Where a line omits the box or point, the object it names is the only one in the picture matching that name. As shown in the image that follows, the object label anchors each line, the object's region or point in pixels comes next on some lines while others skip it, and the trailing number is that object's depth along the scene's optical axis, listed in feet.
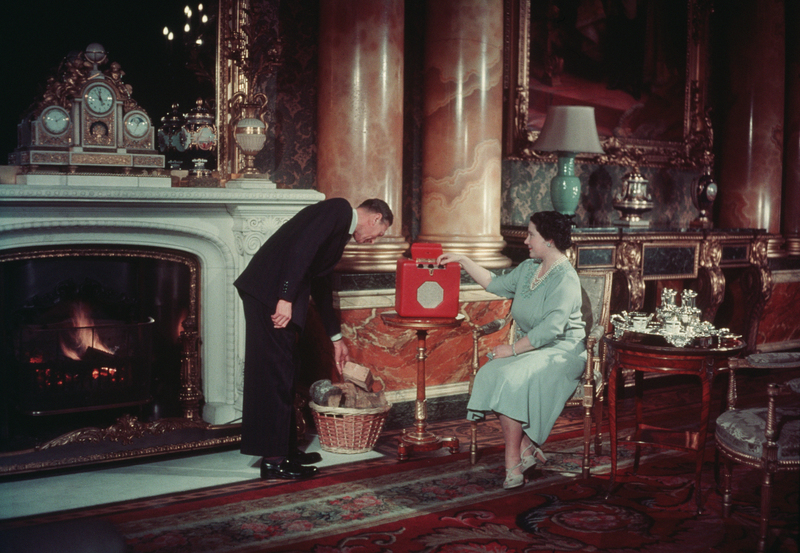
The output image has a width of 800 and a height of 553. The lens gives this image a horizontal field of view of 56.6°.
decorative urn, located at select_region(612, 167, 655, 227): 17.51
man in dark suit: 11.08
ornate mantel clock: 11.75
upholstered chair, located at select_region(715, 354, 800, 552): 8.71
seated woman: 10.85
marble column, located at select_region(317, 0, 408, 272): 14.21
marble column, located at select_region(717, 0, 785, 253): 20.65
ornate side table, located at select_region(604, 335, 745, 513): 10.12
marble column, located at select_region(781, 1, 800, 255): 21.65
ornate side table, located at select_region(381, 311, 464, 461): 11.86
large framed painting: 17.28
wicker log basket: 12.37
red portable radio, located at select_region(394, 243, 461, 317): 11.91
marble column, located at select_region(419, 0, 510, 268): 15.35
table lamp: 15.84
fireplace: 11.66
